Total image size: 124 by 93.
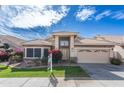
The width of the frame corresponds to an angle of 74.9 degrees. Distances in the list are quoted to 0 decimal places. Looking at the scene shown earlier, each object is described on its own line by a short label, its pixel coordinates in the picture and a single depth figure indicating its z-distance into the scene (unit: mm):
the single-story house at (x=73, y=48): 10029
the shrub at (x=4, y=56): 10038
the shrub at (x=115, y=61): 9468
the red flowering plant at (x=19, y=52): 10320
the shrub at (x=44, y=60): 9152
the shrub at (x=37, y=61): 8873
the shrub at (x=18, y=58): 9744
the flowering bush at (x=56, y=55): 9085
